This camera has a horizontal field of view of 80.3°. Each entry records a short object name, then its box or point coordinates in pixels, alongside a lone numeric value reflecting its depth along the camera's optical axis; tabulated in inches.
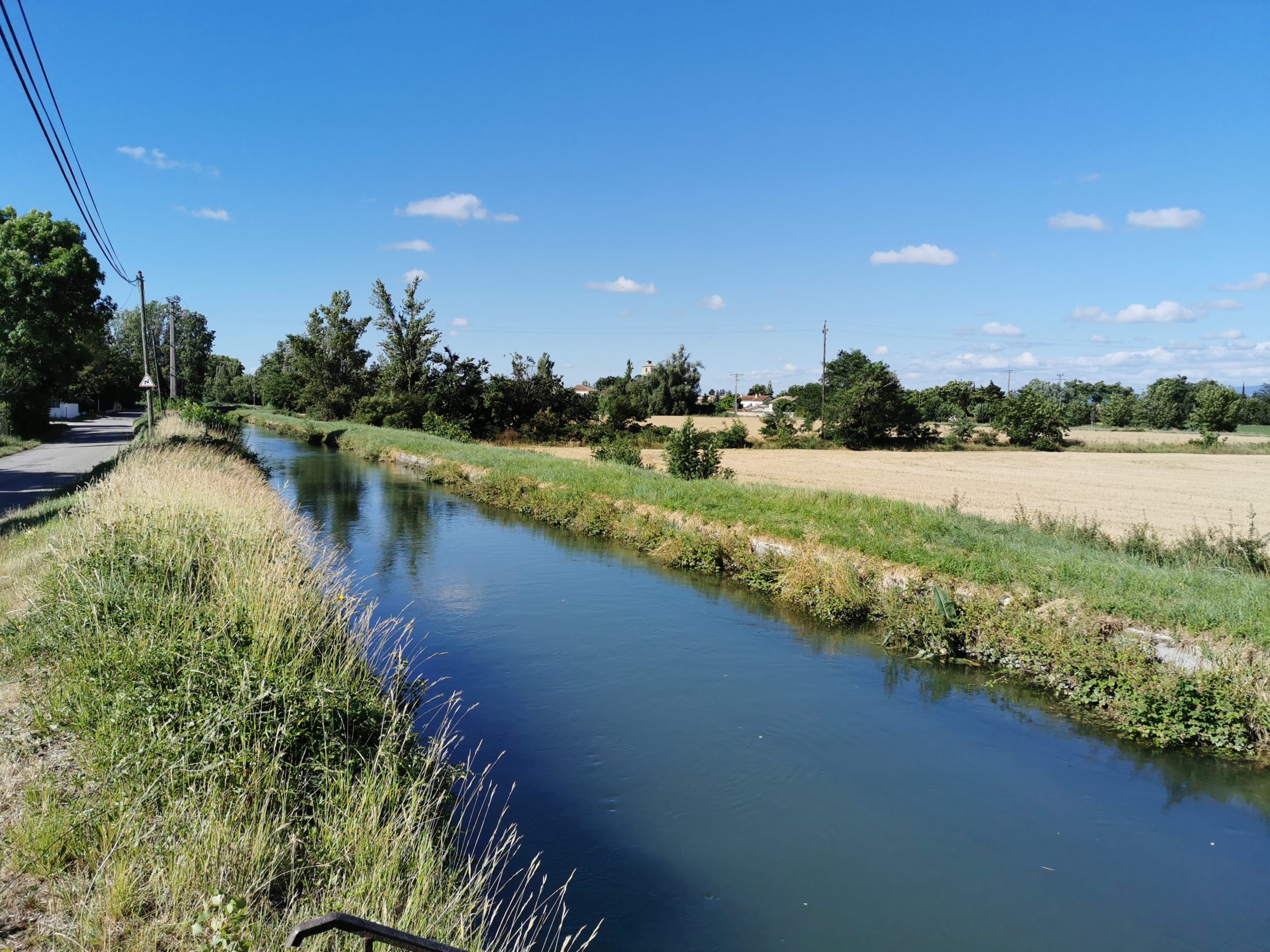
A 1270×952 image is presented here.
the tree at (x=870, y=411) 2010.3
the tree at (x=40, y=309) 1059.3
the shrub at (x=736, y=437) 1943.9
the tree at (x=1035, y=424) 2137.1
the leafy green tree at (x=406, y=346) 1975.9
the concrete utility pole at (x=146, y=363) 956.2
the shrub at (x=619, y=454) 1048.8
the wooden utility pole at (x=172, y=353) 1460.4
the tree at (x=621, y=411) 1884.8
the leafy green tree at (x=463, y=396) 1803.6
